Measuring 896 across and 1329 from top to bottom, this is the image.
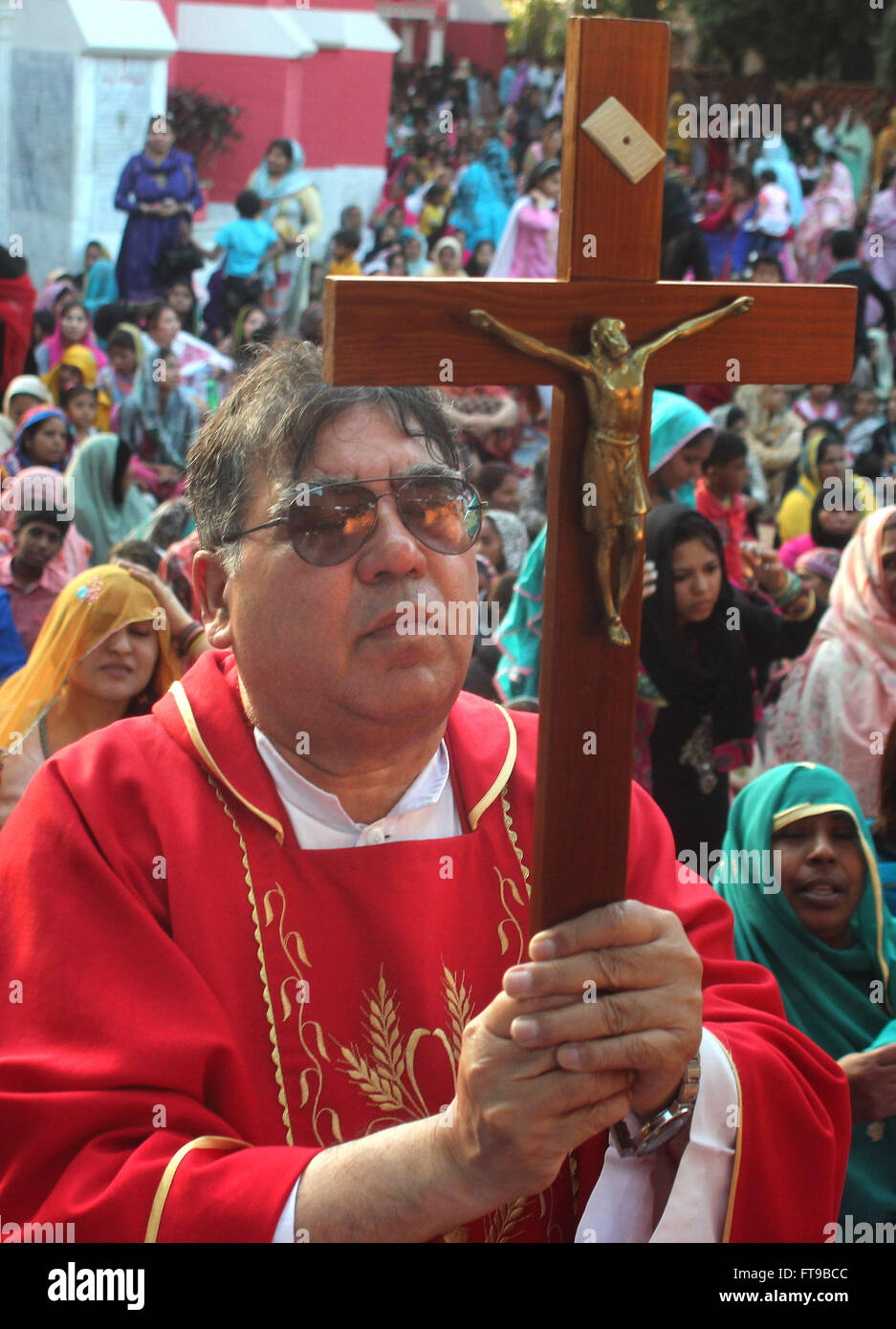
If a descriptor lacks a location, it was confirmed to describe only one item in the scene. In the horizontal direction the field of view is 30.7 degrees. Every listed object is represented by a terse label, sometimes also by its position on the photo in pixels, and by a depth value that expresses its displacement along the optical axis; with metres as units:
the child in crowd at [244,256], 14.58
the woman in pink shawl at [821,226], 16.41
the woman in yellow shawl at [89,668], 4.49
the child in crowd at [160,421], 9.99
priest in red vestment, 1.86
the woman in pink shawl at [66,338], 11.80
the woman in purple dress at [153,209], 14.18
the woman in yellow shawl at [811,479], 8.99
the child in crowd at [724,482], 7.71
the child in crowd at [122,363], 10.60
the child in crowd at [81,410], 9.62
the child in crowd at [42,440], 8.12
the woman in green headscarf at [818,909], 3.76
